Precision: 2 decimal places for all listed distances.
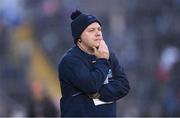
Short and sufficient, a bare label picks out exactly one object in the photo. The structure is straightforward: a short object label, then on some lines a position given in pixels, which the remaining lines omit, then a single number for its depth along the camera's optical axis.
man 11.13
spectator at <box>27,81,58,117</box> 26.55
